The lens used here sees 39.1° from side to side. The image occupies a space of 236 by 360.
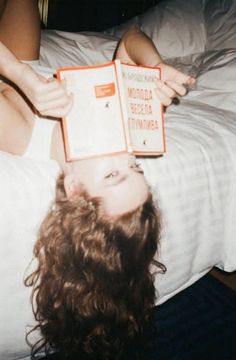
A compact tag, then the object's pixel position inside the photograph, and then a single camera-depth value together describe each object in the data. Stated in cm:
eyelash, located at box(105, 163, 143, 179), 71
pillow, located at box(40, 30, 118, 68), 128
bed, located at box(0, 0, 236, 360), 62
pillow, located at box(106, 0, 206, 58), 150
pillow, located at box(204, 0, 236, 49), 138
